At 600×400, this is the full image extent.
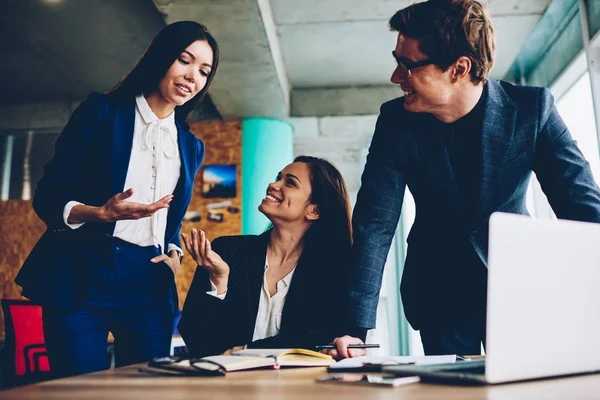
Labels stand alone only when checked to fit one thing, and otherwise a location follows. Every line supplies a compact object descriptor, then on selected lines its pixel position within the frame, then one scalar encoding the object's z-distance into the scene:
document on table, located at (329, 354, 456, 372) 0.97
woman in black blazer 1.75
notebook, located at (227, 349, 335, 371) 1.06
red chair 2.52
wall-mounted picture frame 5.62
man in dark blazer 1.50
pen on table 1.22
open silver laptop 0.69
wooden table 0.69
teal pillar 5.44
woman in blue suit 1.48
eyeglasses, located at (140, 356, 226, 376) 0.93
